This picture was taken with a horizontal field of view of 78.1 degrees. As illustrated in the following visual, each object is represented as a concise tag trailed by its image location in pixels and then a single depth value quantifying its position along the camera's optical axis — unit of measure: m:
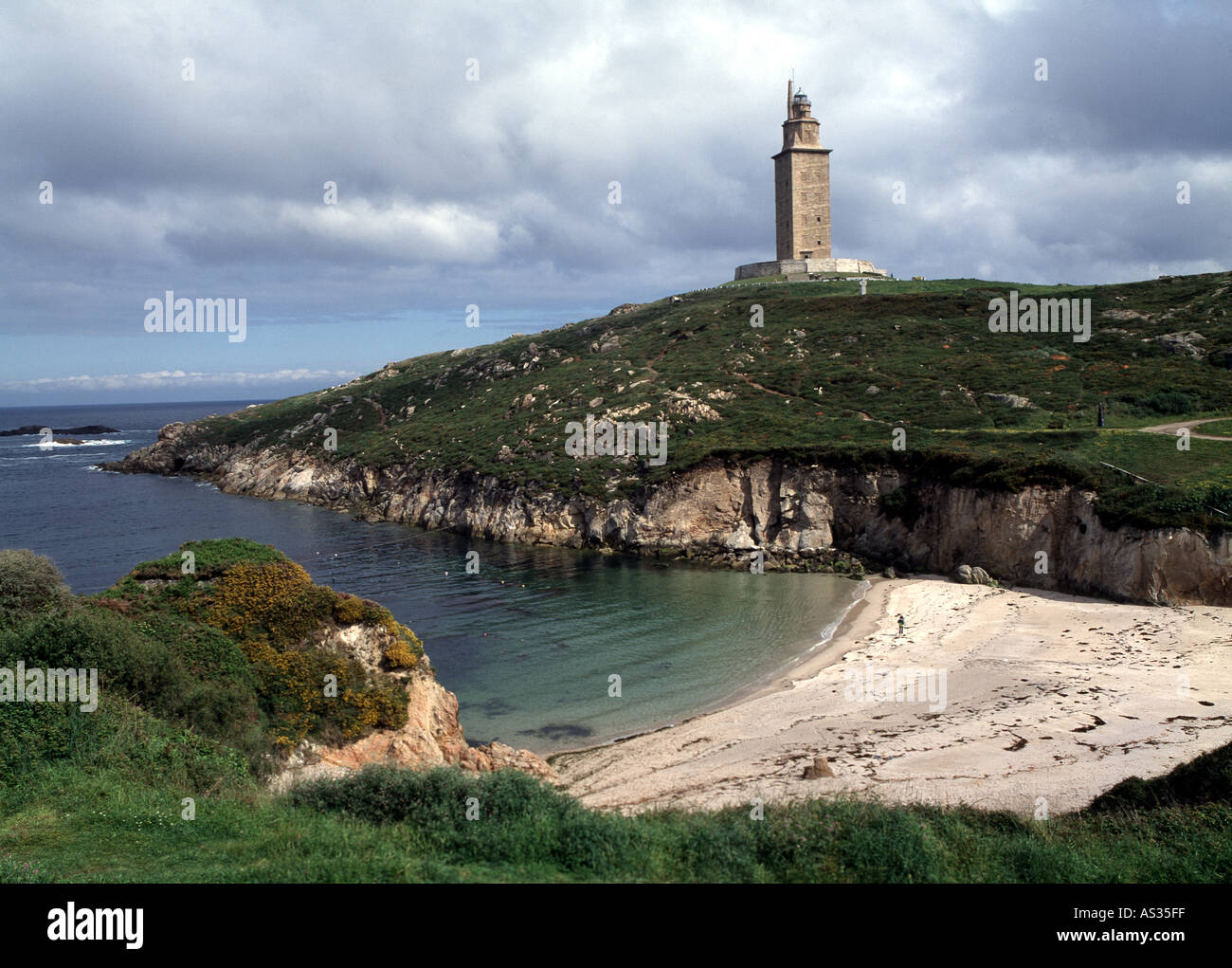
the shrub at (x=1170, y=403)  49.11
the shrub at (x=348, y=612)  21.16
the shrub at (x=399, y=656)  21.23
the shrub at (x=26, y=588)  18.39
